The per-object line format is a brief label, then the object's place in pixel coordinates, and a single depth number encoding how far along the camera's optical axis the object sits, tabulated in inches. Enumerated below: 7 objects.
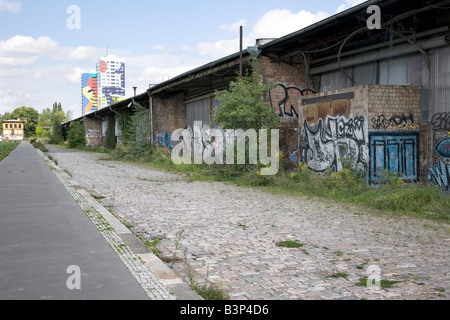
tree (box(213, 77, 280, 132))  545.6
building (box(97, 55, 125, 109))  6786.4
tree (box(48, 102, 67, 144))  2992.1
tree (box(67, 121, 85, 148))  2087.8
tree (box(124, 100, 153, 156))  1039.0
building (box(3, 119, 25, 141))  5265.8
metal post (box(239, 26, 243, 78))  595.8
